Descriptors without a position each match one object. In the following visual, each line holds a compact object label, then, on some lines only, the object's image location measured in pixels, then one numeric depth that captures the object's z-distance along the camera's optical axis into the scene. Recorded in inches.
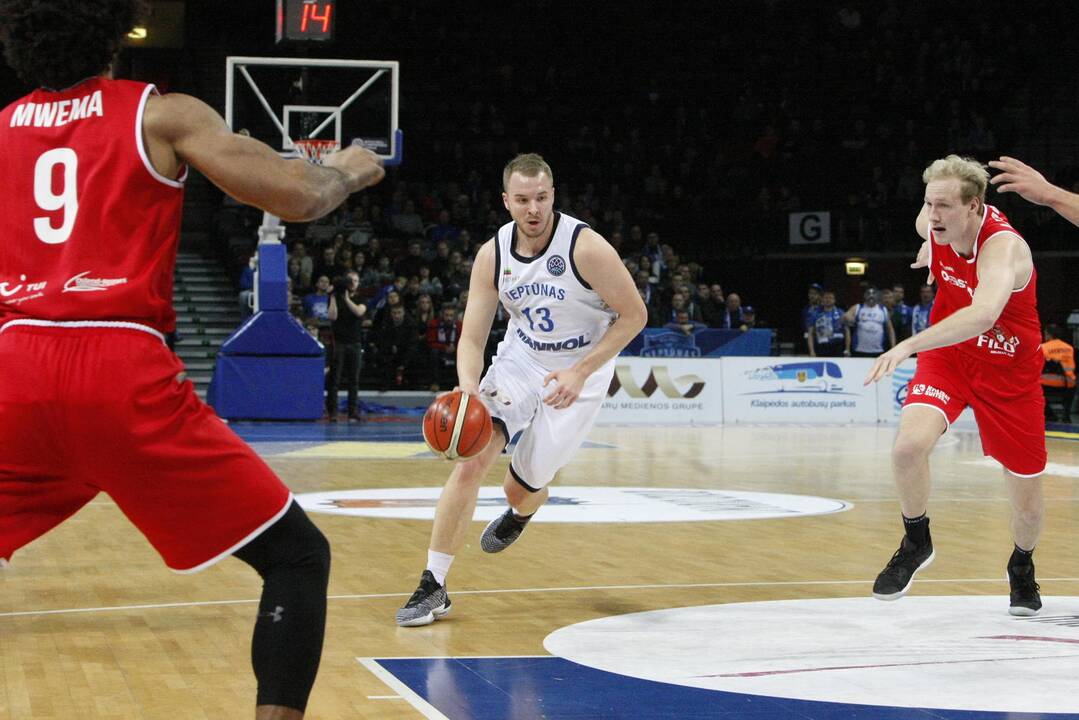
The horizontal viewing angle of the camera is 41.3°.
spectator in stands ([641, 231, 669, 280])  911.0
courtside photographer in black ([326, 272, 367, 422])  711.1
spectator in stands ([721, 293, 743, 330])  884.4
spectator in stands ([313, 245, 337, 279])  810.2
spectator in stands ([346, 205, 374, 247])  884.0
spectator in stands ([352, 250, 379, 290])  819.7
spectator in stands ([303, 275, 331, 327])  762.2
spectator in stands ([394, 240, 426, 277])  864.3
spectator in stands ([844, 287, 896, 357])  836.0
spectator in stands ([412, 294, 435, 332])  797.9
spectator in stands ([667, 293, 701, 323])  840.9
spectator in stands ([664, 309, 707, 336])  833.5
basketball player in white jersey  243.4
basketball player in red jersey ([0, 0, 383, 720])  119.0
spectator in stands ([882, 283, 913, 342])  876.0
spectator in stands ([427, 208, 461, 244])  928.3
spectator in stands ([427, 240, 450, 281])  877.2
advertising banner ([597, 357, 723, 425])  774.5
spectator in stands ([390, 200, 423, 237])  935.0
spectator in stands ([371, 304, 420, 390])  796.6
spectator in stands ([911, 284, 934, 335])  834.8
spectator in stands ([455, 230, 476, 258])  884.0
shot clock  584.4
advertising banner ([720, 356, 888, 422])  797.2
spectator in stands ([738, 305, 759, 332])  887.1
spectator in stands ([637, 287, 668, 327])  849.5
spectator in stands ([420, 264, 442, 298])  832.9
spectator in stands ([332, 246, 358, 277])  803.3
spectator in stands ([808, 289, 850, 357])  851.4
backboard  647.8
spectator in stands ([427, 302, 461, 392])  794.2
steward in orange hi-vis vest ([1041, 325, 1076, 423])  782.5
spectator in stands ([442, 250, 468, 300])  828.6
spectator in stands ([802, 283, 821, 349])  867.4
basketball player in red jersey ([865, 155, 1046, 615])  232.1
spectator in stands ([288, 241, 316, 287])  809.5
